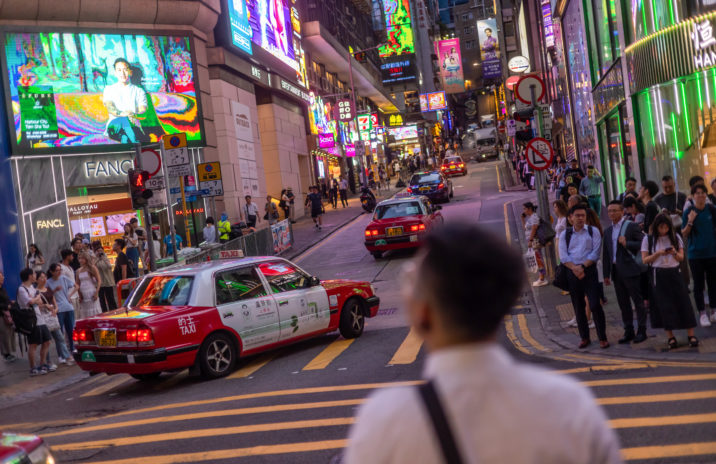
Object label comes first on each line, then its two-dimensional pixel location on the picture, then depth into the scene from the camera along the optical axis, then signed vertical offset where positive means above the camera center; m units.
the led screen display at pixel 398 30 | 106.25 +21.12
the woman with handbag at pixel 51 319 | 13.37 -1.29
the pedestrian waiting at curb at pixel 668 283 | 9.51 -1.41
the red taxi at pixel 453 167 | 61.53 +1.41
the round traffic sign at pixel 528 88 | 16.30 +1.73
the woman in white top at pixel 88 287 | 14.85 -0.96
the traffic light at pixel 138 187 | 15.38 +0.72
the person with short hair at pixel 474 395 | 1.91 -0.49
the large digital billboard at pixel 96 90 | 26.50 +4.75
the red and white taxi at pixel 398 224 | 22.94 -0.86
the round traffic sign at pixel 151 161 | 16.27 +1.24
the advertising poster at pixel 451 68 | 138.25 +19.43
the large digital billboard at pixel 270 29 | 35.80 +8.61
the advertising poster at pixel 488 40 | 113.88 +19.46
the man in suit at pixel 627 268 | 10.33 -1.27
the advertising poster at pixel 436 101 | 116.56 +12.17
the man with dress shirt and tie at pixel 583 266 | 10.34 -1.17
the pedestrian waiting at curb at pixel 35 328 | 13.22 -1.39
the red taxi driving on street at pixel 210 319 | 10.38 -1.34
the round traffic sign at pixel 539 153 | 16.21 +0.43
